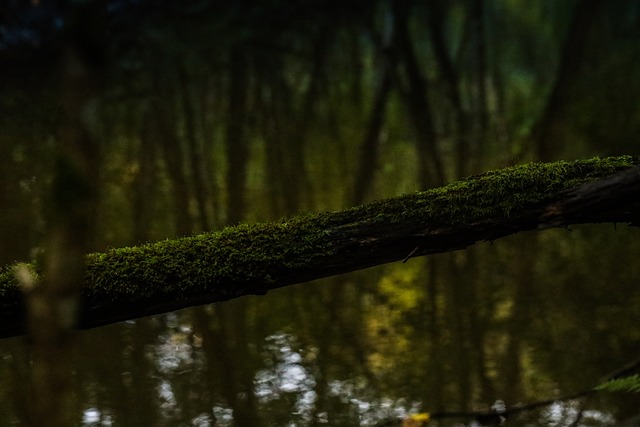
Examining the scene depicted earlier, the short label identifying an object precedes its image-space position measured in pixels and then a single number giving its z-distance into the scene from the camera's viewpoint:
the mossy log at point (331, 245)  3.21
